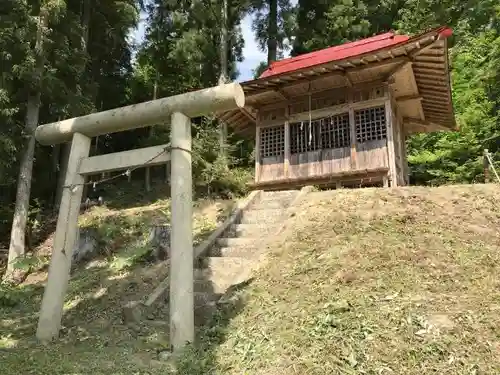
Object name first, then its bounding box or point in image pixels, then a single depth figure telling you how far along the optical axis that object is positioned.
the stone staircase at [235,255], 6.30
